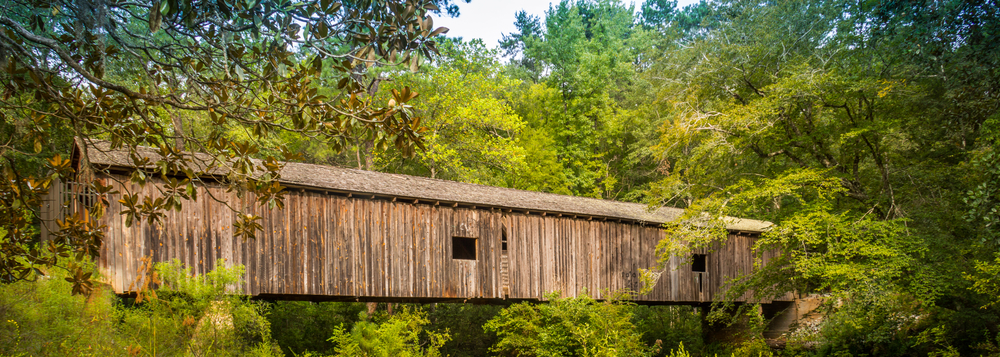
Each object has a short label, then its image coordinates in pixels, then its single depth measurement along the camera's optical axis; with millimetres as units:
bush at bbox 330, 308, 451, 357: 13664
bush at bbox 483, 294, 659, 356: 13961
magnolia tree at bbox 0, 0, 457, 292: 3957
